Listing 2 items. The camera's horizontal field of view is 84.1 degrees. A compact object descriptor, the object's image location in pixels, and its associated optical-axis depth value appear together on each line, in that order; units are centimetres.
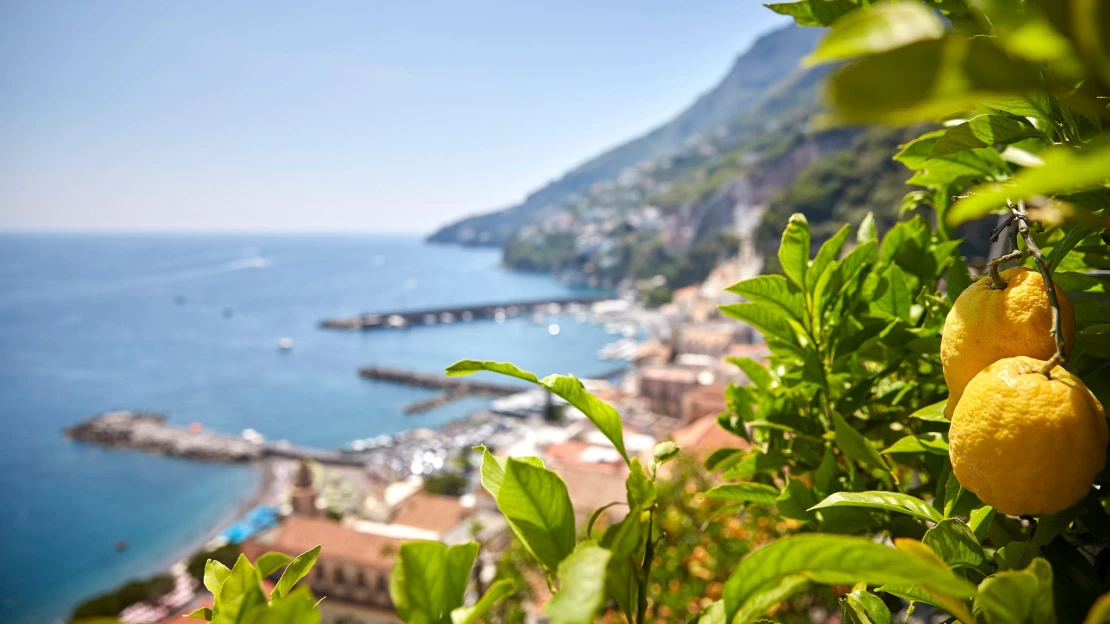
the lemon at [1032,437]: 32
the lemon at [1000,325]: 36
